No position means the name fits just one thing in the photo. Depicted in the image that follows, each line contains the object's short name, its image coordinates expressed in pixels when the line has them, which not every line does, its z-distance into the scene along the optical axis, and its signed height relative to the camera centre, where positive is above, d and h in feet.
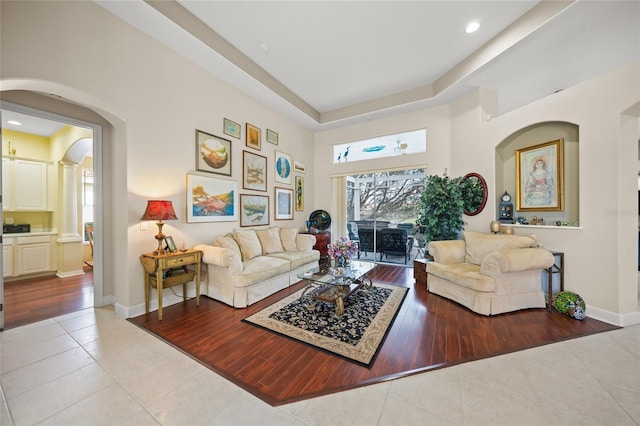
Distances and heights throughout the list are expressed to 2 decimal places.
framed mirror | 13.44 +1.17
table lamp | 8.84 +0.04
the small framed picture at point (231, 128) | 13.03 +5.08
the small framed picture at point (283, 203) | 17.06 +0.75
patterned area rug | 7.11 -4.24
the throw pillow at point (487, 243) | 10.52 -1.56
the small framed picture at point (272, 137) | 16.02 +5.57
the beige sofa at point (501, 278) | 9.20 -2.89
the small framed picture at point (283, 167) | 16.94 +3.56
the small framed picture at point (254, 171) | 14.27 +2.78
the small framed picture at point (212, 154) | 11.72 +3.29
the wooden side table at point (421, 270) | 13.14 -3.51
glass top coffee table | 9.30 -3.07
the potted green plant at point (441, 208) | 13.58 +0.23
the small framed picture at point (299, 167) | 18.75 +3.97
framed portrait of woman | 10.98 +1.81
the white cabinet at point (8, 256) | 13.20 -2.49
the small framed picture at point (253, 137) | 14.38 +5.00
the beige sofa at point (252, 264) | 10.05 -2.67
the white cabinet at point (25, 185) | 13.78 +1.87
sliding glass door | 17.69 +0.02
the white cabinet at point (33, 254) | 13.53 -2.50
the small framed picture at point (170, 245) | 10.00 -1.42
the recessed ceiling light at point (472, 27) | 10.05 +8.45
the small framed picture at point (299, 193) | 19.13 +1.68
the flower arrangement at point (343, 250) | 10.64 -1.79
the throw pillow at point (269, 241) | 14.29 -1.82
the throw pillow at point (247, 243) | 12.56 -1.76
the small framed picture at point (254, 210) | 14.29 +0.20
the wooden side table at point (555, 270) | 9.74 -2.65
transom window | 16.93 +5.37
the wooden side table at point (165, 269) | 8.98 -2.39
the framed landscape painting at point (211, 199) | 11.31 +0.76
